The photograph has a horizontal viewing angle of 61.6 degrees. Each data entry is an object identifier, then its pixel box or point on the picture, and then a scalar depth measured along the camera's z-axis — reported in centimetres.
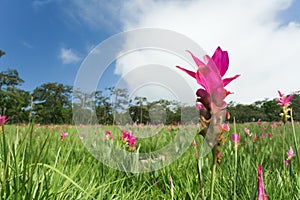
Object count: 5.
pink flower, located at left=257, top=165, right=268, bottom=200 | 55
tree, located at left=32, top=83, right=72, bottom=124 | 4406
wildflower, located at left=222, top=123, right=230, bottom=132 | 54
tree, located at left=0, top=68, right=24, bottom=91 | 3728
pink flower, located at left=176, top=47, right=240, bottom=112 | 53
